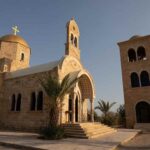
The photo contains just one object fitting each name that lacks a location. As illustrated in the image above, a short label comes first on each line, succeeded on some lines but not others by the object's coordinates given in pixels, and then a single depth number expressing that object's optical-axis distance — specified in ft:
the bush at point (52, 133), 32.27
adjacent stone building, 58.85
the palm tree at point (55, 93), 36.17
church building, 44.88
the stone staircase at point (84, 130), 34.71
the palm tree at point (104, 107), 77.61
